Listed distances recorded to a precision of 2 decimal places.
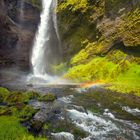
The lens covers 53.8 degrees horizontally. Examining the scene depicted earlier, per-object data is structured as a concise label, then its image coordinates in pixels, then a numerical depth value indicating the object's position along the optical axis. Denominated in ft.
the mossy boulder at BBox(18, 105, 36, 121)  24.56
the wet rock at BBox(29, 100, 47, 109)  31.88
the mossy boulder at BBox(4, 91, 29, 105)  31.22
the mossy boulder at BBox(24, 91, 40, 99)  35.81
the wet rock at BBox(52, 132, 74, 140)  22.64
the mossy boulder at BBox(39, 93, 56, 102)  35.06
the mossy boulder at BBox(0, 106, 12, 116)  24.90
